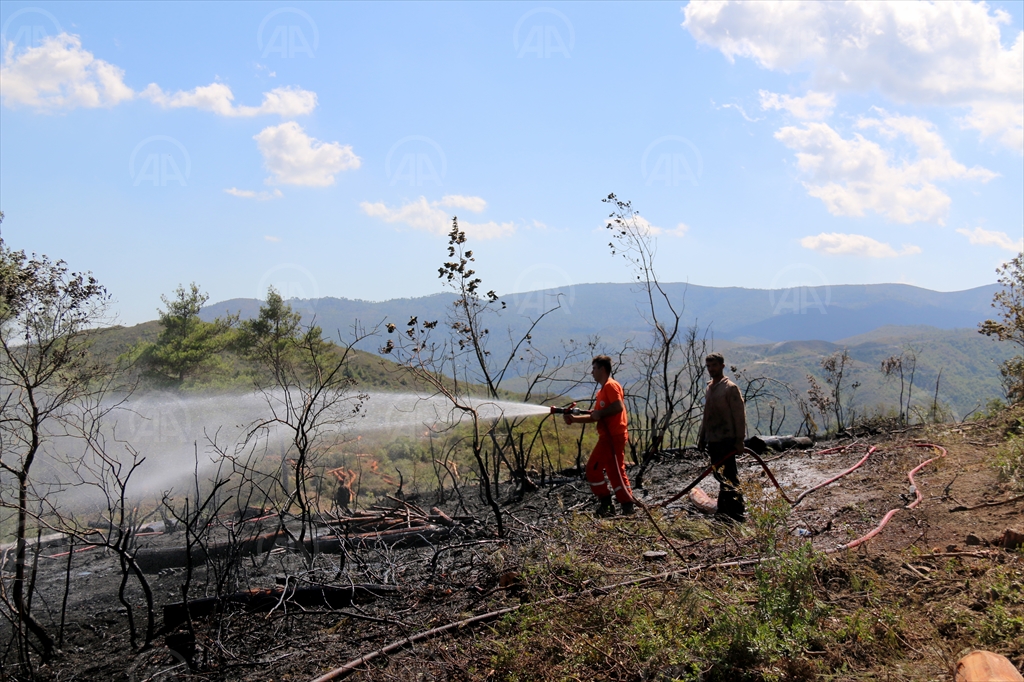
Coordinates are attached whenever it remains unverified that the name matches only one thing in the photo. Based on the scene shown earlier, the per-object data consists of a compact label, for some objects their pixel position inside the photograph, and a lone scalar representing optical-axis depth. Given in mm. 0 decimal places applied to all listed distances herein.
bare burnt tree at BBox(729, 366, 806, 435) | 12823
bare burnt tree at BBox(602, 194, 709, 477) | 11078
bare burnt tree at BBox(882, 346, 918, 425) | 15273
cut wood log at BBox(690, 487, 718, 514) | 7190
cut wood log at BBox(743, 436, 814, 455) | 12586
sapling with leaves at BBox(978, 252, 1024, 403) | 10648
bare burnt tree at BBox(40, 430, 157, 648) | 5543
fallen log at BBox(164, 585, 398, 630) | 5387
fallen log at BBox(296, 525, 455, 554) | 7137
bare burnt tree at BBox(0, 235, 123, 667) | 6270
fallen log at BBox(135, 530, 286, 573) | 8414
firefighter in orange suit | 7328
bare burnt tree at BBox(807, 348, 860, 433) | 15636
